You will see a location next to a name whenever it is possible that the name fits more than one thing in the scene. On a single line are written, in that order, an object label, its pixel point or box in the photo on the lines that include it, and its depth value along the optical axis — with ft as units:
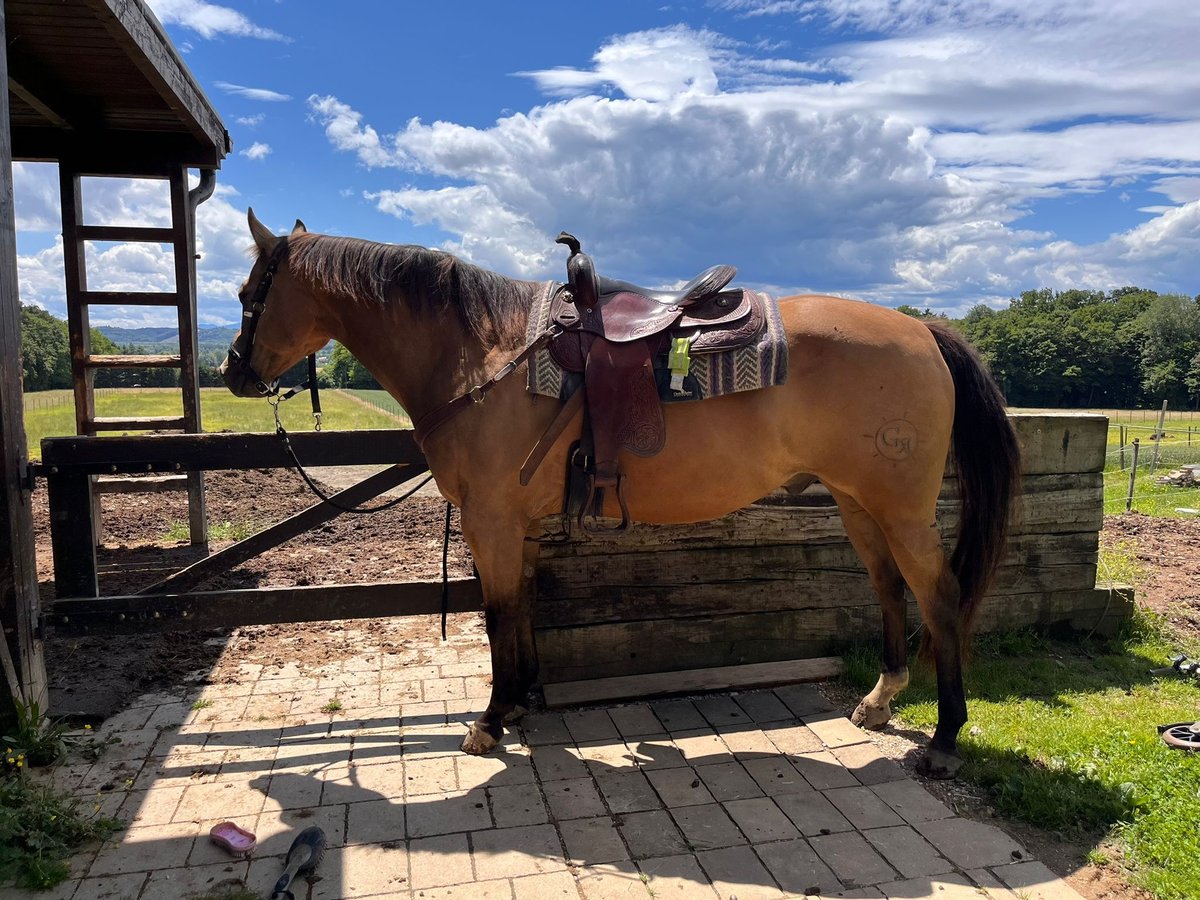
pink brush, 8.26
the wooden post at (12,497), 10.14
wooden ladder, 18.66
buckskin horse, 10.05
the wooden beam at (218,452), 11.25
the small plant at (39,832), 7.74
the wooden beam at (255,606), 11.37
